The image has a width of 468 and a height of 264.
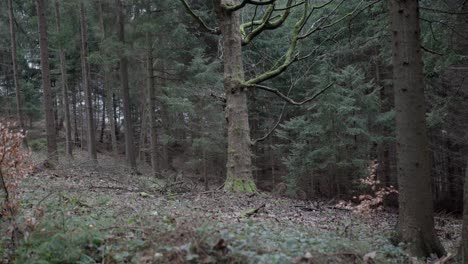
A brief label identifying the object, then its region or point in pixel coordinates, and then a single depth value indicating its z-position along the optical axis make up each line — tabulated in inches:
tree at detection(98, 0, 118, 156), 813.9
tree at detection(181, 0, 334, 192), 355.3
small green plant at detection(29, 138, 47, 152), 1087.0
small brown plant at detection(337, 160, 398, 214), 289.4
